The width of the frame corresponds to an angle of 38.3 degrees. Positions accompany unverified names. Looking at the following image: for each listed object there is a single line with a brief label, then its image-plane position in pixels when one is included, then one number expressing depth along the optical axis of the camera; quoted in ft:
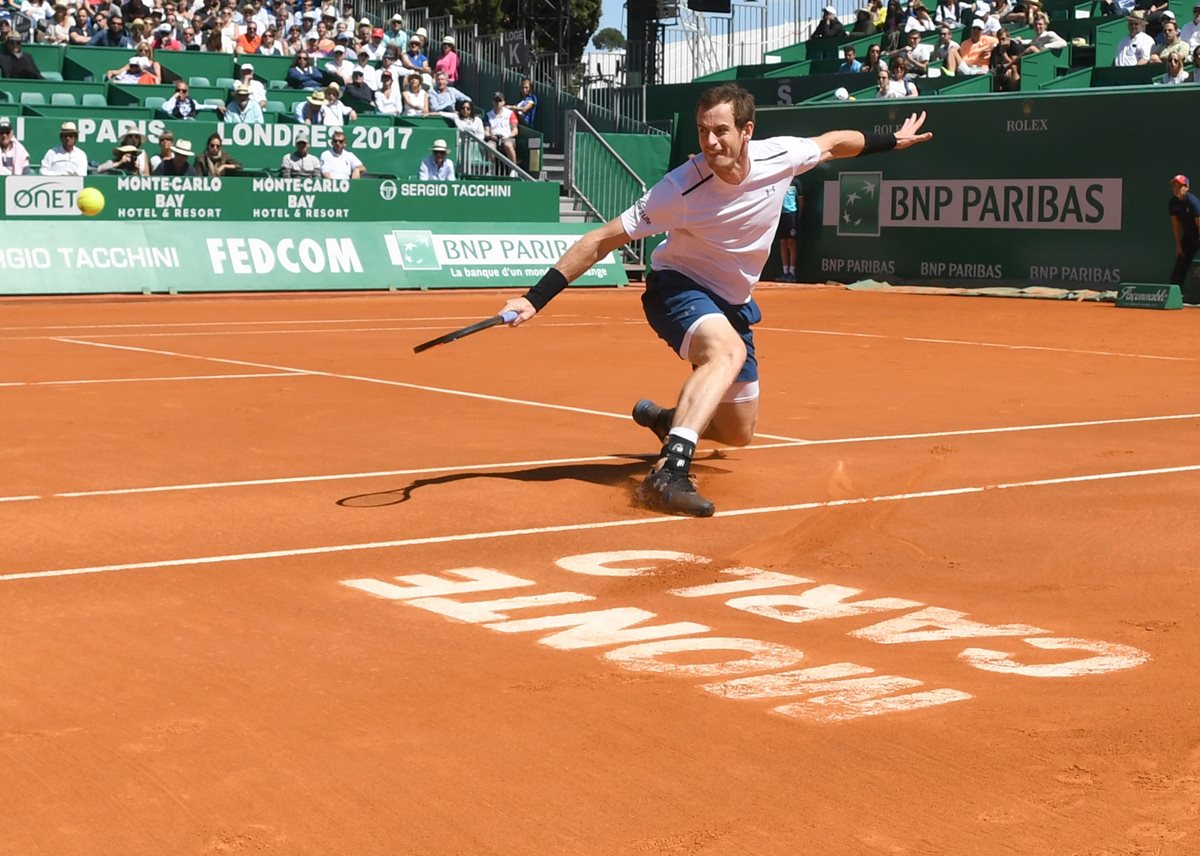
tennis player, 26.73
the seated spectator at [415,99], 107.96
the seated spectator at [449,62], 123.03
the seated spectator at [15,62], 94.80
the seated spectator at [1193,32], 94.99
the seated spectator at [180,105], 94.38
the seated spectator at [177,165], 88.28
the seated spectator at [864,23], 125.70
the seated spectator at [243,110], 95.35
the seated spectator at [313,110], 98.48
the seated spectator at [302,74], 106.22
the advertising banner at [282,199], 82.79
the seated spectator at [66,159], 83.56
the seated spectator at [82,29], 104.63
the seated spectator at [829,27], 128.57
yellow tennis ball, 81.05
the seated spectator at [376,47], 116.41
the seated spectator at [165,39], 106.42
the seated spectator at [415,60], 115.03
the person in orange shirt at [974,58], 104.53
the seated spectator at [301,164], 92.79
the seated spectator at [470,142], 104.73
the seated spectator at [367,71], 108.37
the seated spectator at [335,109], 99.19
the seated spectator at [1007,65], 97.40
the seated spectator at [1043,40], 102.12
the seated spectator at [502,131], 108.02
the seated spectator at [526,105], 116.16
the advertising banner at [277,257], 82.58
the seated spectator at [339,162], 94.02
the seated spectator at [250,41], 109.91
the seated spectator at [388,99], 107.65
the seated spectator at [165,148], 87.97
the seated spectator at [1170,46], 92.79
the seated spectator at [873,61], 108.99
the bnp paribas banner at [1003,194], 88.53
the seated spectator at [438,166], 97.50
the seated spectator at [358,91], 105.81
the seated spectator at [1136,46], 96.84
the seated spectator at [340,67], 108.27
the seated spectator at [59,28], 103.65
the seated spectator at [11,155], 82.74
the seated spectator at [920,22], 115.65
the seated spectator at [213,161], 89.71
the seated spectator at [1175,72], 88.79
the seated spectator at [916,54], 107.55
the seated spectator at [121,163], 86.74
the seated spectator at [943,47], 106.93
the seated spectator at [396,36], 118.11
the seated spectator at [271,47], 111.96
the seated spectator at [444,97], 110.93
